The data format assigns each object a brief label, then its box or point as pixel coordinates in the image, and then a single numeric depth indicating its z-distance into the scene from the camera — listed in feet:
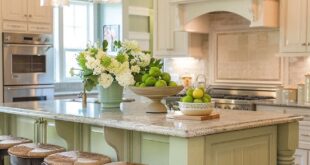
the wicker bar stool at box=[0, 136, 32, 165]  11.58
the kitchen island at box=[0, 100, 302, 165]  8.42
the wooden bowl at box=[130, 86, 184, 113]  10.37
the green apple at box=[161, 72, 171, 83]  10.69
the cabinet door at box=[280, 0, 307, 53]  16.43
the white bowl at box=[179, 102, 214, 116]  9.53
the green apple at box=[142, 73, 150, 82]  10.69
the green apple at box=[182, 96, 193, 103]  9.67
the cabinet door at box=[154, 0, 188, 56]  20.36
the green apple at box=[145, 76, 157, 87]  10.56
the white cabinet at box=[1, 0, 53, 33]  19.40
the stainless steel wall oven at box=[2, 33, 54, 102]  19.24
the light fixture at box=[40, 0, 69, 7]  12.46
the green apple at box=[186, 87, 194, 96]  9.70
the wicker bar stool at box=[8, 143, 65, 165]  10.55
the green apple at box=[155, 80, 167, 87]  10.40
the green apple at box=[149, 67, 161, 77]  10.71
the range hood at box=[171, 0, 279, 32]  16.90
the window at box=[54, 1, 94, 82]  23.00
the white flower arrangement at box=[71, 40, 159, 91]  11.03
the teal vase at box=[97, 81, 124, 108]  11.67
